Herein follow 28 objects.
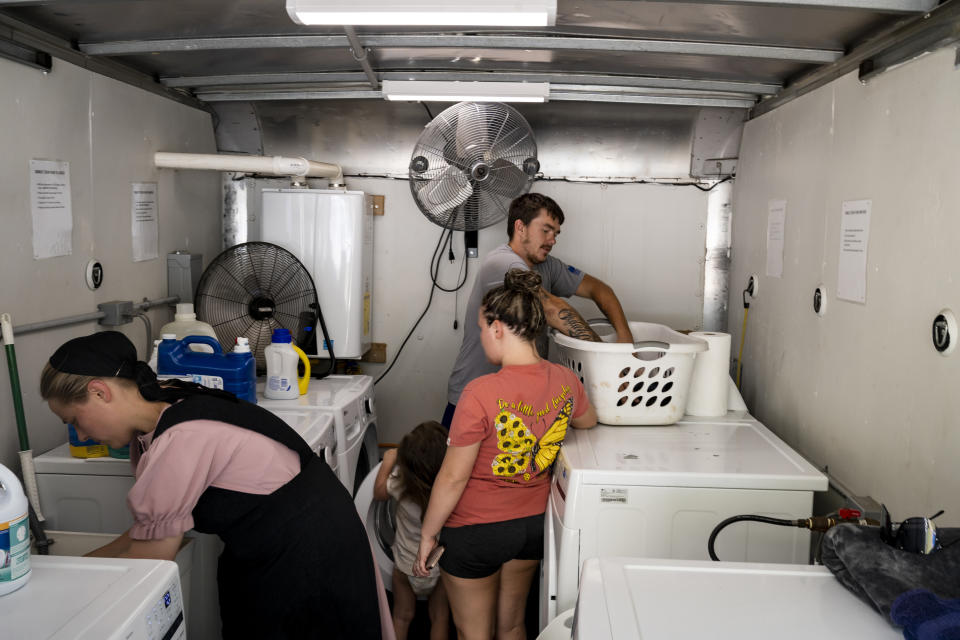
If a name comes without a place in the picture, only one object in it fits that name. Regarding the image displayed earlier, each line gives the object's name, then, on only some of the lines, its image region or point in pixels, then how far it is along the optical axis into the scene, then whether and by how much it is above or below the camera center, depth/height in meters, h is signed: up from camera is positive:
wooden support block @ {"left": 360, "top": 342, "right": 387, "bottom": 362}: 4.12 -0.65
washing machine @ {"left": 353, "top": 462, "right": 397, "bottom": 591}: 2.91 -1.14
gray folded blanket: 1.25 -0.56
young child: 2.63 -0.96
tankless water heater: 3.58 -0.03
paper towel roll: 2.84 -0.53
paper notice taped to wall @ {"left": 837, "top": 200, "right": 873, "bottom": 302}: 2.35 -0.03
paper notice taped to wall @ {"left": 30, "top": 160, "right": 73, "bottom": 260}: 2.48 +0.07
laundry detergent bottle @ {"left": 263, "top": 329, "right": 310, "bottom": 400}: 3.02 -0.54
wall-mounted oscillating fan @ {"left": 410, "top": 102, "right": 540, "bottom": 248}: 3.28 +0.33
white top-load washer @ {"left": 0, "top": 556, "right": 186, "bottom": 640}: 1.23 -0.64
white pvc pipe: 3.28 +0.31
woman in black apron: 1.68 -0.68
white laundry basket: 2.60 -0.49
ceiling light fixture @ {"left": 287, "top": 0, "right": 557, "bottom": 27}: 1.88 +0.57
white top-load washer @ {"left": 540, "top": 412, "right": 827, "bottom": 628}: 2.15 -0.78
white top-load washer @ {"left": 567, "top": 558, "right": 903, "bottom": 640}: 1.20 -0.61
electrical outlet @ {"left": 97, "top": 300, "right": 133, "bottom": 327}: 2.91 -0.31
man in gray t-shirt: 3.19 -0.12
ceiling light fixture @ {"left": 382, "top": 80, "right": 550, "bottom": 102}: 2.96 +0.57
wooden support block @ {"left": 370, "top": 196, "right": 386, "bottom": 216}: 4.00 +0.16
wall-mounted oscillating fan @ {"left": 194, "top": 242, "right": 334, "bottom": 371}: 3.29 -0.26
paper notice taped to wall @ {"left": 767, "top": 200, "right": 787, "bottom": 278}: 3.10 +0.03
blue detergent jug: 2.61 -0.47
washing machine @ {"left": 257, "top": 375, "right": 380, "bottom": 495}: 2.95 -0.74
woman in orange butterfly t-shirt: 2.17 -0.69
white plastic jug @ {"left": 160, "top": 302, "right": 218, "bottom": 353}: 2.98 -0.37
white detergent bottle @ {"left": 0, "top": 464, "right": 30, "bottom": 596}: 1.33 -0.55
